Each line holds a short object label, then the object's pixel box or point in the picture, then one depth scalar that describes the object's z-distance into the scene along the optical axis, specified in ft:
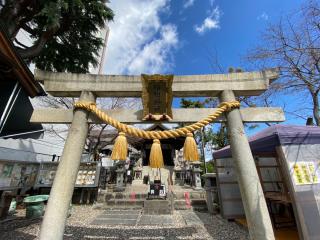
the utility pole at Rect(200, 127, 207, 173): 53.52
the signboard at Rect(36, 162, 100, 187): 27.32
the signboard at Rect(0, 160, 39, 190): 20.36
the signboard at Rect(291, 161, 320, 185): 10.83
